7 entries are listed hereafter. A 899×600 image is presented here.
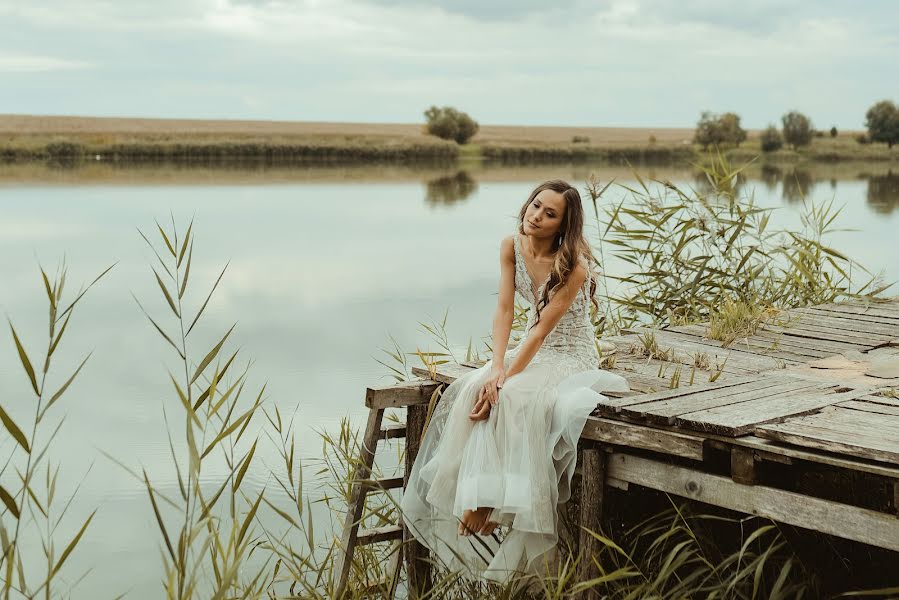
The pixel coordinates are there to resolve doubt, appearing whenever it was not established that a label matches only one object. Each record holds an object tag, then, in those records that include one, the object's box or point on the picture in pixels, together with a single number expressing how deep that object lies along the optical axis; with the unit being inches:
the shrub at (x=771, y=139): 2760.8
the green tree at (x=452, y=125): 2613.2
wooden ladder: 173.9
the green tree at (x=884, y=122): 2824.8
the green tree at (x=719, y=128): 2677.2
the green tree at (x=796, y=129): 2824.8
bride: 151.0
